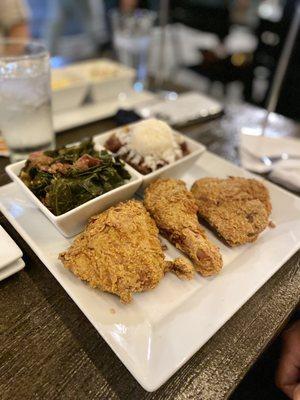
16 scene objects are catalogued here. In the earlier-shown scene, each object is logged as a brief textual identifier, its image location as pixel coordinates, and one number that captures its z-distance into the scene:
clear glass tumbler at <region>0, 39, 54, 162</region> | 0.44
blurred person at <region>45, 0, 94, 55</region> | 1.96
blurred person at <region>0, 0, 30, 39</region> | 0.91
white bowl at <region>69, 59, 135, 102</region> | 0.65
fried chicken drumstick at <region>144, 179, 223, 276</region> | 0.32
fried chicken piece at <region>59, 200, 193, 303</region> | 0.29
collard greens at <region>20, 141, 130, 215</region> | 0.34
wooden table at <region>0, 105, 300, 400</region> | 0.25
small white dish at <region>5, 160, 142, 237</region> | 0.32
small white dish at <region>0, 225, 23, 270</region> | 0.30
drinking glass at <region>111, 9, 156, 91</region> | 0.81
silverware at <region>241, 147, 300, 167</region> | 0.52
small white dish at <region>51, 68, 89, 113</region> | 0.60
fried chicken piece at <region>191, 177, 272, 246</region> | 0.35
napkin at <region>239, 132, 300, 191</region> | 0.48
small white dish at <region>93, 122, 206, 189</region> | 0.40
